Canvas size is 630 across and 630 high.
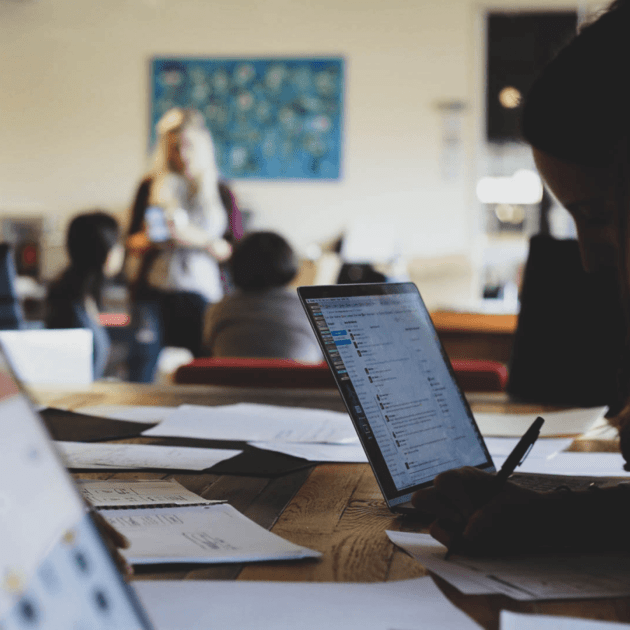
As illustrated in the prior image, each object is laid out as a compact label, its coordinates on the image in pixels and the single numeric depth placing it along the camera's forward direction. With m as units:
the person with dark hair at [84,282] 3.42
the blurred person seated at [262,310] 2.56
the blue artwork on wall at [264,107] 6.20
